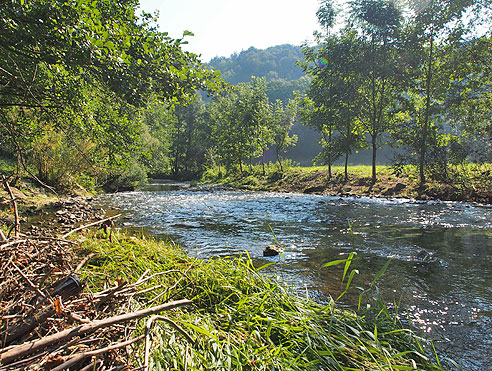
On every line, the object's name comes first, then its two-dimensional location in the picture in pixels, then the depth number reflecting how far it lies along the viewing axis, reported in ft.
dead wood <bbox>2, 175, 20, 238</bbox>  7.35
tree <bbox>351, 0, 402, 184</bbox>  62.28
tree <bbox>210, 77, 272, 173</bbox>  114.52
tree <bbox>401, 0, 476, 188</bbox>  52.75
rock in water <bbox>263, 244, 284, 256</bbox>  21.44
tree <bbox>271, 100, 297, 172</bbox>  117.08
